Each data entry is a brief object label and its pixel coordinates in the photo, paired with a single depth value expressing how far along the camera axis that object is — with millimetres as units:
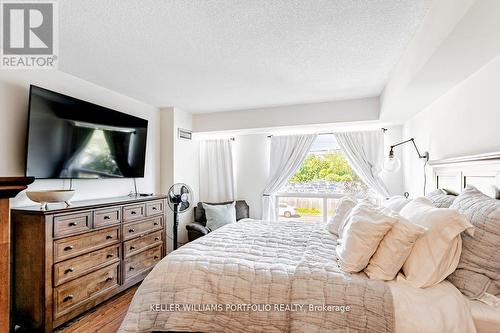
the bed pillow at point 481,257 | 1289
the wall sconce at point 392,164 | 3025
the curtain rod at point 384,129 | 3911
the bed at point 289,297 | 1244
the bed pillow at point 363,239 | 1512
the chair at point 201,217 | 3773
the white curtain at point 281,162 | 4258
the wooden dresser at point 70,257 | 2006
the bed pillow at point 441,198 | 1855
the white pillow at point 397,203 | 2116
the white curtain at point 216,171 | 4562
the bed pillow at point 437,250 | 1351
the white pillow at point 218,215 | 3985
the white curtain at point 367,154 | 3881
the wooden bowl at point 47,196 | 2058
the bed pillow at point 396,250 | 1429
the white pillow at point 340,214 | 2410
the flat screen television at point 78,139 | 2283
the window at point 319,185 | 4129
